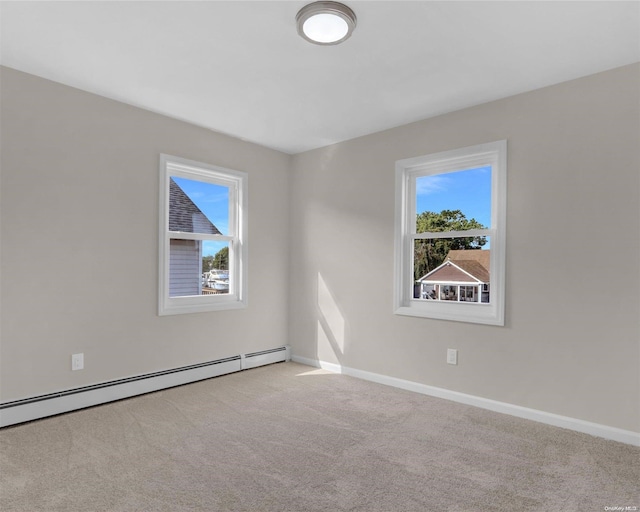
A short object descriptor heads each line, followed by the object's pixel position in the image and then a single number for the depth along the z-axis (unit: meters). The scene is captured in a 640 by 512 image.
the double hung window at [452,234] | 3.13
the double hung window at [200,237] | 3.59
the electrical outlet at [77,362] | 2.95
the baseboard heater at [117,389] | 2.70
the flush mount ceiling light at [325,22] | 1.99
